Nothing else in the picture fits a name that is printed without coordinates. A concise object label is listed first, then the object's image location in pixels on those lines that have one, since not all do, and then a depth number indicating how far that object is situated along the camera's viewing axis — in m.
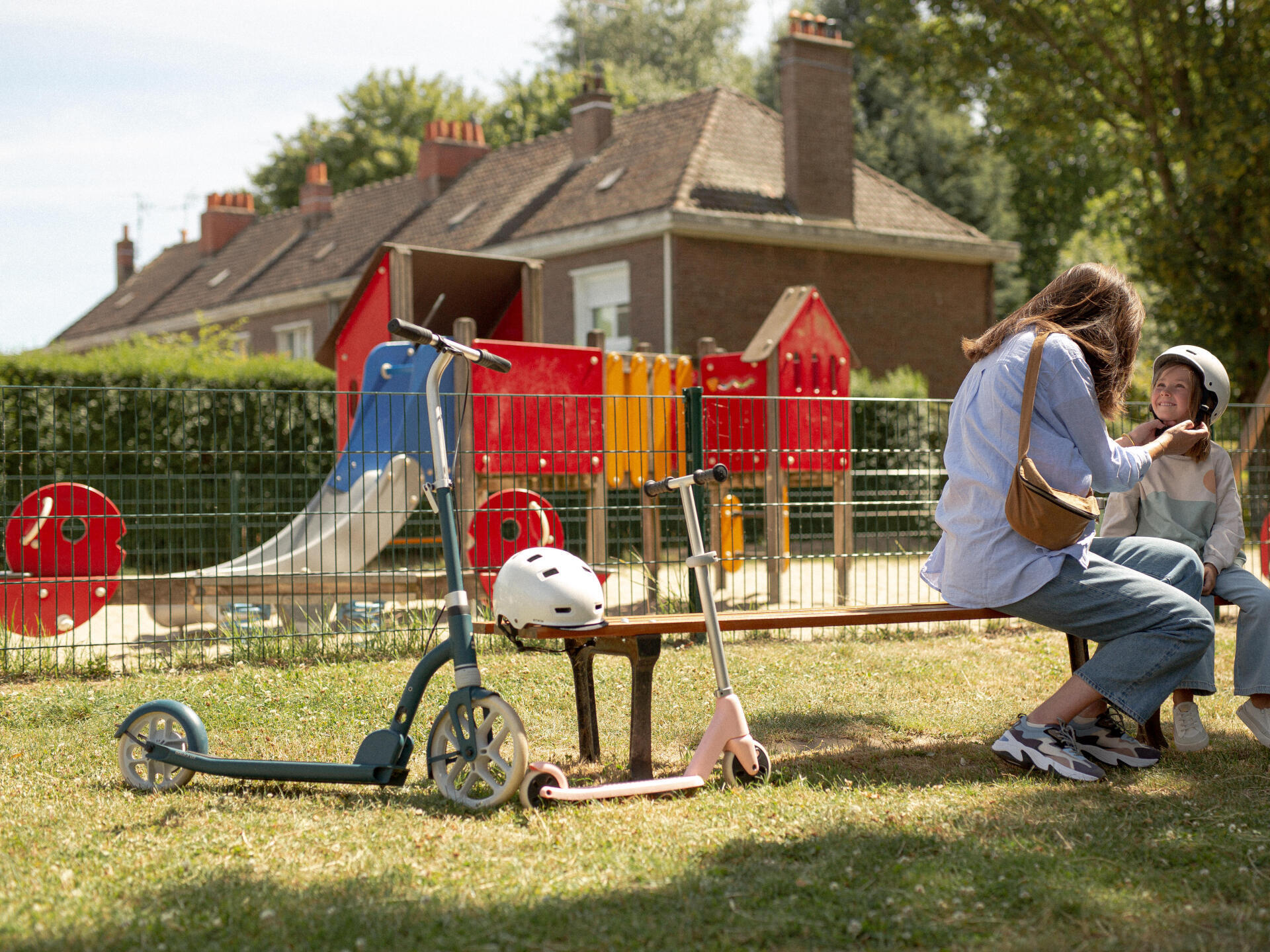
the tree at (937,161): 33.56
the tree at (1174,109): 17.62
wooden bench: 4.46
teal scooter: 4.05
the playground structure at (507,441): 7.83
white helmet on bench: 4.20
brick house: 19.03
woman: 4.40
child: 4.77
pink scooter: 4.20
